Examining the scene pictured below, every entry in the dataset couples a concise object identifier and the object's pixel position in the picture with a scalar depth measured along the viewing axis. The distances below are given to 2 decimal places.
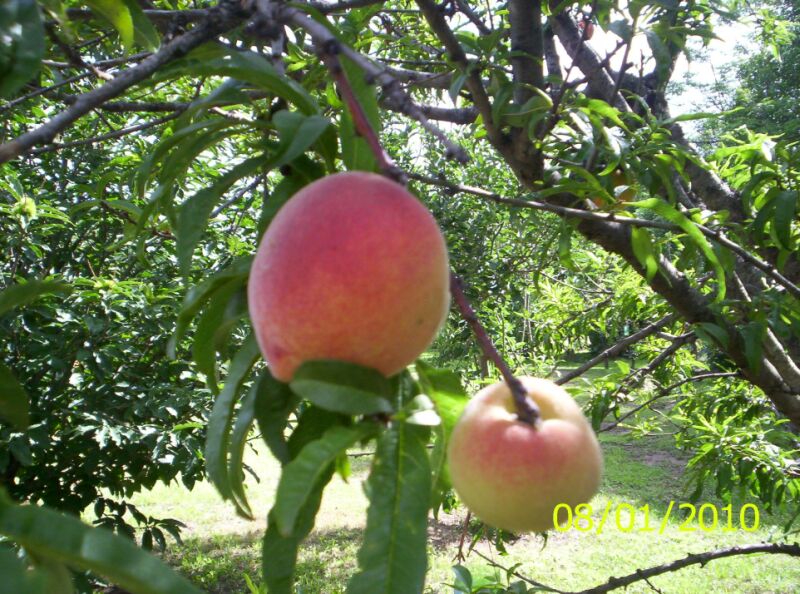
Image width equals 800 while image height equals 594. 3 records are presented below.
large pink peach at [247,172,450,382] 0.19
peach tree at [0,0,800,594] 0.19
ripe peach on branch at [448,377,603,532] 0.22
